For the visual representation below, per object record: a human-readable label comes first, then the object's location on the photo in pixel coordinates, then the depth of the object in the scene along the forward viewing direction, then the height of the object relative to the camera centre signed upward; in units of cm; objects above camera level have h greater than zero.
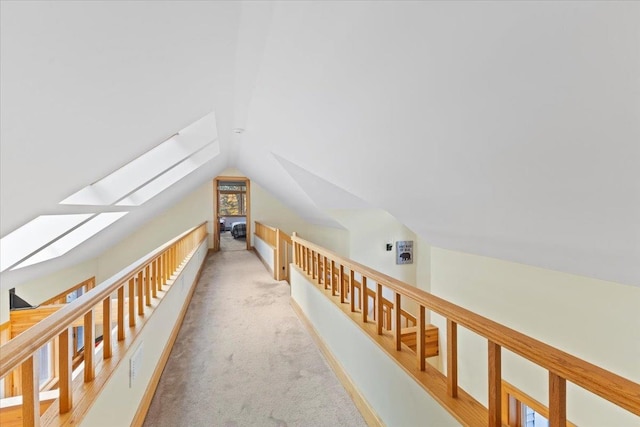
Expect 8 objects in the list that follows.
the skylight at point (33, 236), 288 -20
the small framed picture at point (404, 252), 581 -73
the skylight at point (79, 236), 393 -29
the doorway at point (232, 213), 796 +12
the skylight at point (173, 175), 412 +60
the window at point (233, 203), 1332 +58
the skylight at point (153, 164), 302 +62
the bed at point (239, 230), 1079 -53
